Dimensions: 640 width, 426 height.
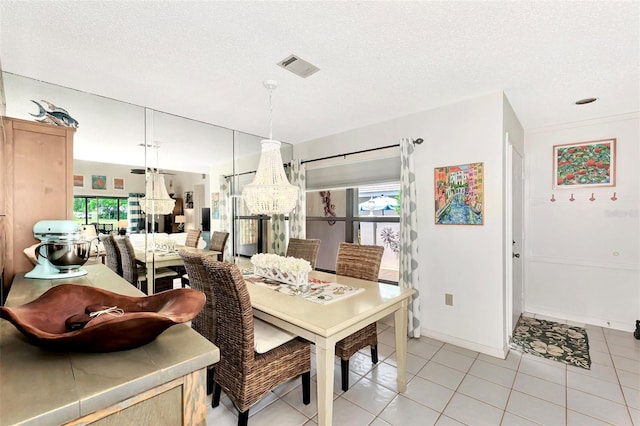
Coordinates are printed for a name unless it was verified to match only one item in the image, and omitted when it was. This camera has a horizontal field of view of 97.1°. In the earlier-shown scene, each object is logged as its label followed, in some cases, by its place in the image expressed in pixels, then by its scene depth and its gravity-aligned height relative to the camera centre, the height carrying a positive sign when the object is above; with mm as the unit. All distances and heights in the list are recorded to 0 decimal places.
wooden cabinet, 1497 +180
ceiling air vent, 2000 +1081
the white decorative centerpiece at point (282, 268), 2141 -449
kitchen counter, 535 -360
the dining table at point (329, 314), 1510 -602
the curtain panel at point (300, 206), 4164 +86
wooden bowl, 668 -293
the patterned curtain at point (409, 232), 2988 -222
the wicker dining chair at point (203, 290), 1784 -513
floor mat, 2535 -1309
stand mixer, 1421 -192
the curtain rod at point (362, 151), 3020 +748
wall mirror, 2523 +576
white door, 2918 -281
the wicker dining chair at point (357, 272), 2099 -554
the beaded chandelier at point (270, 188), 2332 +202
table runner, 1941 -583
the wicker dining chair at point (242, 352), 1563 -856
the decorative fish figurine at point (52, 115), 1830 +734
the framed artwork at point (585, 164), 3125 +541
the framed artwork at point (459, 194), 2670 +170
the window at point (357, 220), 3521 -114
